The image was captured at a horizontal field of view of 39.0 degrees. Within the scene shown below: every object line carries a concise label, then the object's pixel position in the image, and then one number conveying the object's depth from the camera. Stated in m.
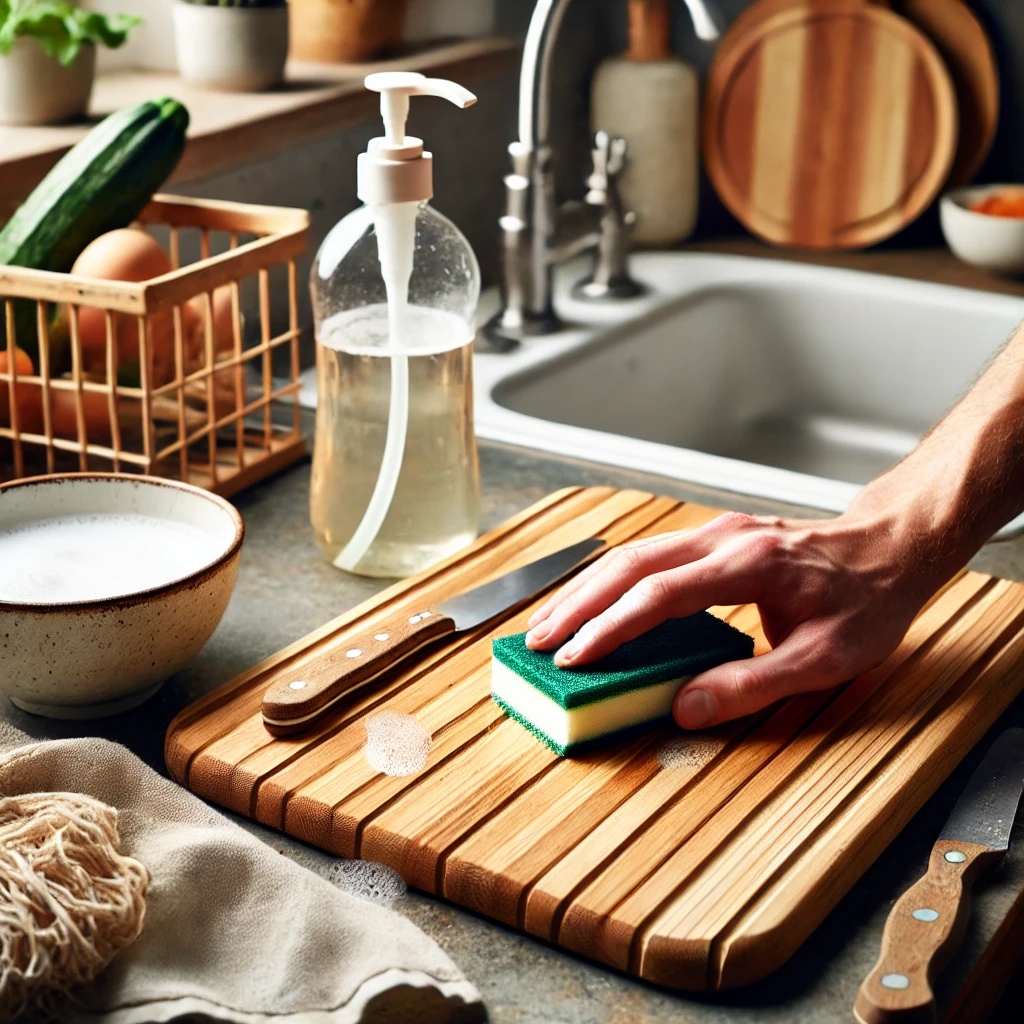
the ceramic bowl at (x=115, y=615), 0.75
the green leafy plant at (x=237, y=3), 1.50
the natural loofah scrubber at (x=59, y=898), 0.58
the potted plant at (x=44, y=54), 1.32
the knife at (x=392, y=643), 0.79
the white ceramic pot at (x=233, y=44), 1.52
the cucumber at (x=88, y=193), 1.10
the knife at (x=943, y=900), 0.60
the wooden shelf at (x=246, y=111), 1.26
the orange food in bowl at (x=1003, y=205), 1.68
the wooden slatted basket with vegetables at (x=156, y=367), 0.99
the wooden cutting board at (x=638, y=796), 0.66
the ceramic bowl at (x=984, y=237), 1.64
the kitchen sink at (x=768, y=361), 1.58
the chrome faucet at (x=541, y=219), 1.41
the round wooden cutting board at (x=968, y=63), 1.71
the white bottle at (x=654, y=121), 1.80
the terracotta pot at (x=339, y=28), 1.68
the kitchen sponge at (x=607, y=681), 0.76
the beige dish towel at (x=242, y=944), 0.60
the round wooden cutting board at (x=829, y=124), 1.73
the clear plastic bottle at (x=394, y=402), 0.98
